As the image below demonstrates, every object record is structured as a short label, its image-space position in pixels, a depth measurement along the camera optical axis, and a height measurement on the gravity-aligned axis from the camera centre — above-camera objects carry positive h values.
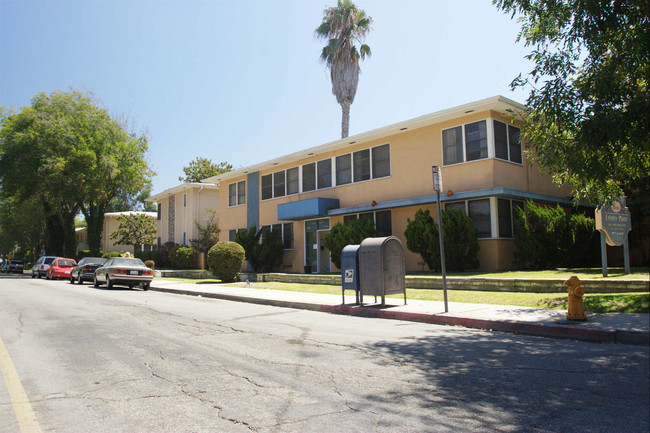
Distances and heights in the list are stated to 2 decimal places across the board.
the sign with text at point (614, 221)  13.65 +0.72
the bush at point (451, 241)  17.66 +0.35
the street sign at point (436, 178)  10.73 +1.60
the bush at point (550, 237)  17.30 +0.41
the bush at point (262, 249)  26.61 +0.30
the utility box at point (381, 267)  11.60 -0.36
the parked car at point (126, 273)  20.88 -0.67
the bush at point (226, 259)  21.94 -0.17
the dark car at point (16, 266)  46.38 -0.57
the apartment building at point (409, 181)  18.17 +3.12
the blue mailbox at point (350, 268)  12.23 -0.39
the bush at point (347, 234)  20.72 +0.79
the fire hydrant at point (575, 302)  8.64 -0.98
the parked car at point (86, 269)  25.38 -0.55
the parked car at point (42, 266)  33.19 -0.46
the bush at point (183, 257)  34.84 -0.04
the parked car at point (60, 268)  31.14 -0.57
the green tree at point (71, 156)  38.62 +8.43
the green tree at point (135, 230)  41.31 +2.38
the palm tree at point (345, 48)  33.66 +14.24
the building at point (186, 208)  37.44 +3.85
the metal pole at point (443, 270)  10.51 -0.43
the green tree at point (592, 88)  8.92 +3.10
